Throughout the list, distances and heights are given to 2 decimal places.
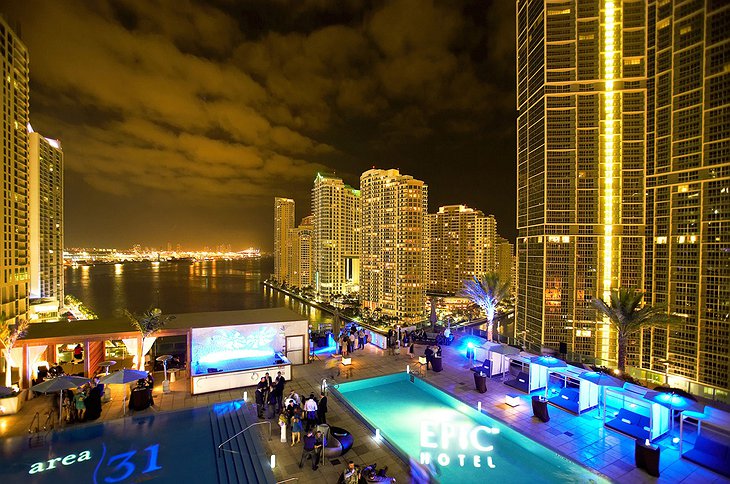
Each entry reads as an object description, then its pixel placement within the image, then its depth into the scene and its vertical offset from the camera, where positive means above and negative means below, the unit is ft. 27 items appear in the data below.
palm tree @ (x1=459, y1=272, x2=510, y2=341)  66.33 -11.24
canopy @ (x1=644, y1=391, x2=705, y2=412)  28.53 -14.82
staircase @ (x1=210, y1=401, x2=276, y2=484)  26.99 -19.85
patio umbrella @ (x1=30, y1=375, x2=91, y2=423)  32.54 -15.17
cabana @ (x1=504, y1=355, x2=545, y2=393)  42.88 -19.43
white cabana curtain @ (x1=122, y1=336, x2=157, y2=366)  46.43 -16.03
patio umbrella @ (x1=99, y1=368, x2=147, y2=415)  35.47 -15.56
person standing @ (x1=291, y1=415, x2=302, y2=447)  30.76 -18.43
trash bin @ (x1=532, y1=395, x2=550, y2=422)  34.65 -18.54
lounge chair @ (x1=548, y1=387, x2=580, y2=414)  37.06 -19.07
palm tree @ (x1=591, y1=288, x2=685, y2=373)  51.26 -12.66
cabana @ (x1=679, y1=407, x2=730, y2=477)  26.86 -17.80
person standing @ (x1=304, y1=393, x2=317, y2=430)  32.55 -17.47
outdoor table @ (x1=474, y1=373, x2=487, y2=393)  42.22 -18.89
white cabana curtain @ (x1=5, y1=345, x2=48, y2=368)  41.00 -14.79
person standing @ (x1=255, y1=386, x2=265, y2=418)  36.50 -18.70
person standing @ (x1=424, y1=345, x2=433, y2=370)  51.16 -18.42
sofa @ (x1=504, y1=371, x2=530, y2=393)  43.19 -19.73
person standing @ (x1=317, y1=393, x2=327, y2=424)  33.19 -17.75
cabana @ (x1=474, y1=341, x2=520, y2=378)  48.39 -18.75
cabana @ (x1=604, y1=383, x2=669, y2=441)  30.53 -17.88
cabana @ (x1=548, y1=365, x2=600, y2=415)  36.73 -18.42
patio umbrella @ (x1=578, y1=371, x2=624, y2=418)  34.37 -15.56
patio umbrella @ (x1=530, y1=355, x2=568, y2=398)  40.40 -15.76
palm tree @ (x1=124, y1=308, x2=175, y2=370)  44.91 -11.79
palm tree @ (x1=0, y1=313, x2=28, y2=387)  39.19 -11.90
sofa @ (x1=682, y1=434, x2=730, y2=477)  26.55 -18.56
